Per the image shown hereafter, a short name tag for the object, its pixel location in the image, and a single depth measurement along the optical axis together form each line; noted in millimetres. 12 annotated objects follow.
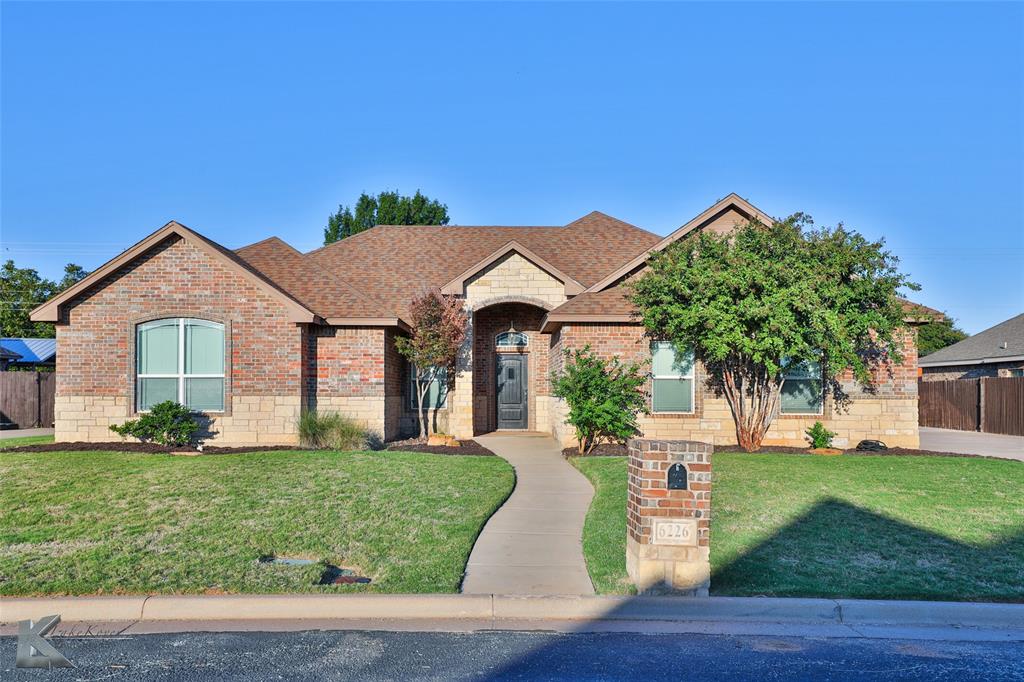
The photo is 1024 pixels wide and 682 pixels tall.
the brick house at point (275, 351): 17266
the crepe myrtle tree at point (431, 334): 18562
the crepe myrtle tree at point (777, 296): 15398
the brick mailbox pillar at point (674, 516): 6957
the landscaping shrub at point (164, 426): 16266
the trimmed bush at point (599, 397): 16609
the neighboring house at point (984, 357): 28609
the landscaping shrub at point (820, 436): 17188
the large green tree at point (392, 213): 48156
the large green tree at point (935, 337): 52812
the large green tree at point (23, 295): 46344
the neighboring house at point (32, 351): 31331
